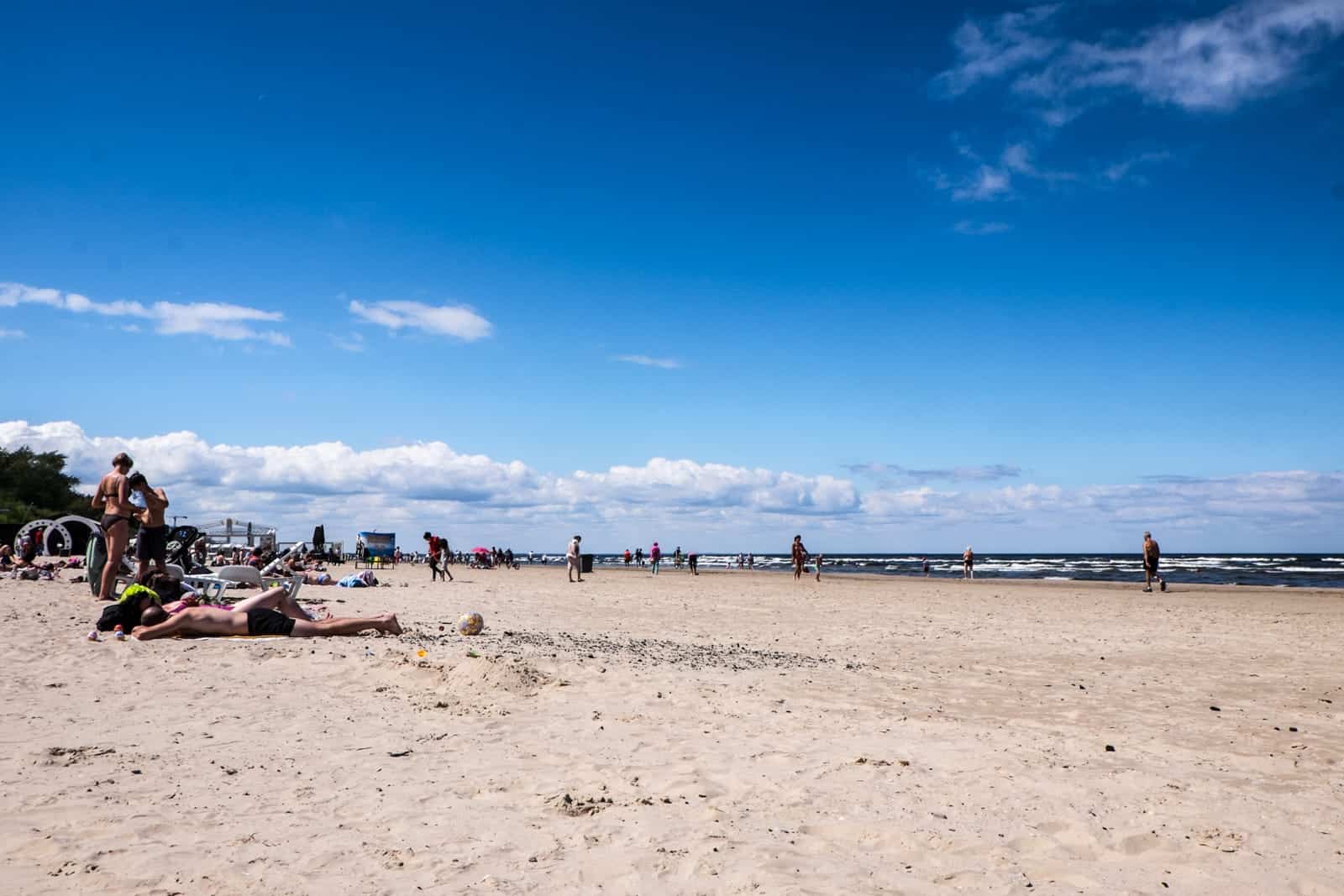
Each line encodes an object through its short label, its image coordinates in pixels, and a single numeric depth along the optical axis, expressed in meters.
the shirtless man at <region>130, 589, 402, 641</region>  9.52
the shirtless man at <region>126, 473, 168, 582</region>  12.04
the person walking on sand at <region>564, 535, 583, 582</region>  35.16
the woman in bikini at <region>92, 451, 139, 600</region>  11.75
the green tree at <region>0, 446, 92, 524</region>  60.12
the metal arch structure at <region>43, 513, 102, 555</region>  15.85
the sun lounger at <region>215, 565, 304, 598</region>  14.12
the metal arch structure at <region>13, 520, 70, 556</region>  27.36
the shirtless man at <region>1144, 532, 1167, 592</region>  30.20
